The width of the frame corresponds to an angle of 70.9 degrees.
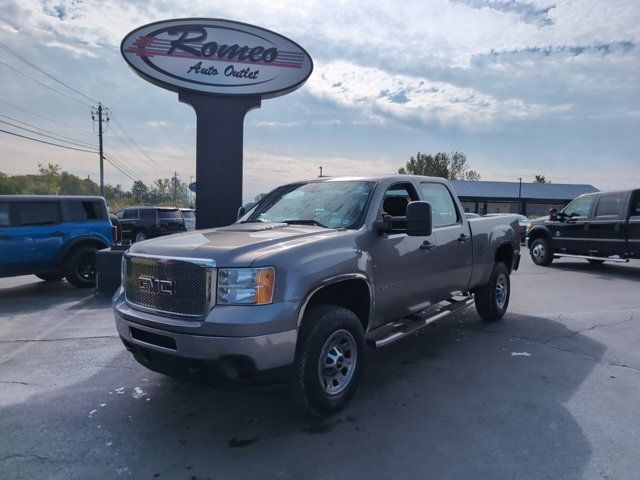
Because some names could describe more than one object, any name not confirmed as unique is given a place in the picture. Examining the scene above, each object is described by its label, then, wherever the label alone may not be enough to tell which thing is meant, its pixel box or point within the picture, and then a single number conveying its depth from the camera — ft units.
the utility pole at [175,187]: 294.35
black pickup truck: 34.53
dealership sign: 33.71
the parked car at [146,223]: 64.34
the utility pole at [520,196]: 180.30
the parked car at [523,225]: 72.90
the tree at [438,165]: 252.60
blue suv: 27.02
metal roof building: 182.60
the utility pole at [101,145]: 130.16
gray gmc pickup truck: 9.91
